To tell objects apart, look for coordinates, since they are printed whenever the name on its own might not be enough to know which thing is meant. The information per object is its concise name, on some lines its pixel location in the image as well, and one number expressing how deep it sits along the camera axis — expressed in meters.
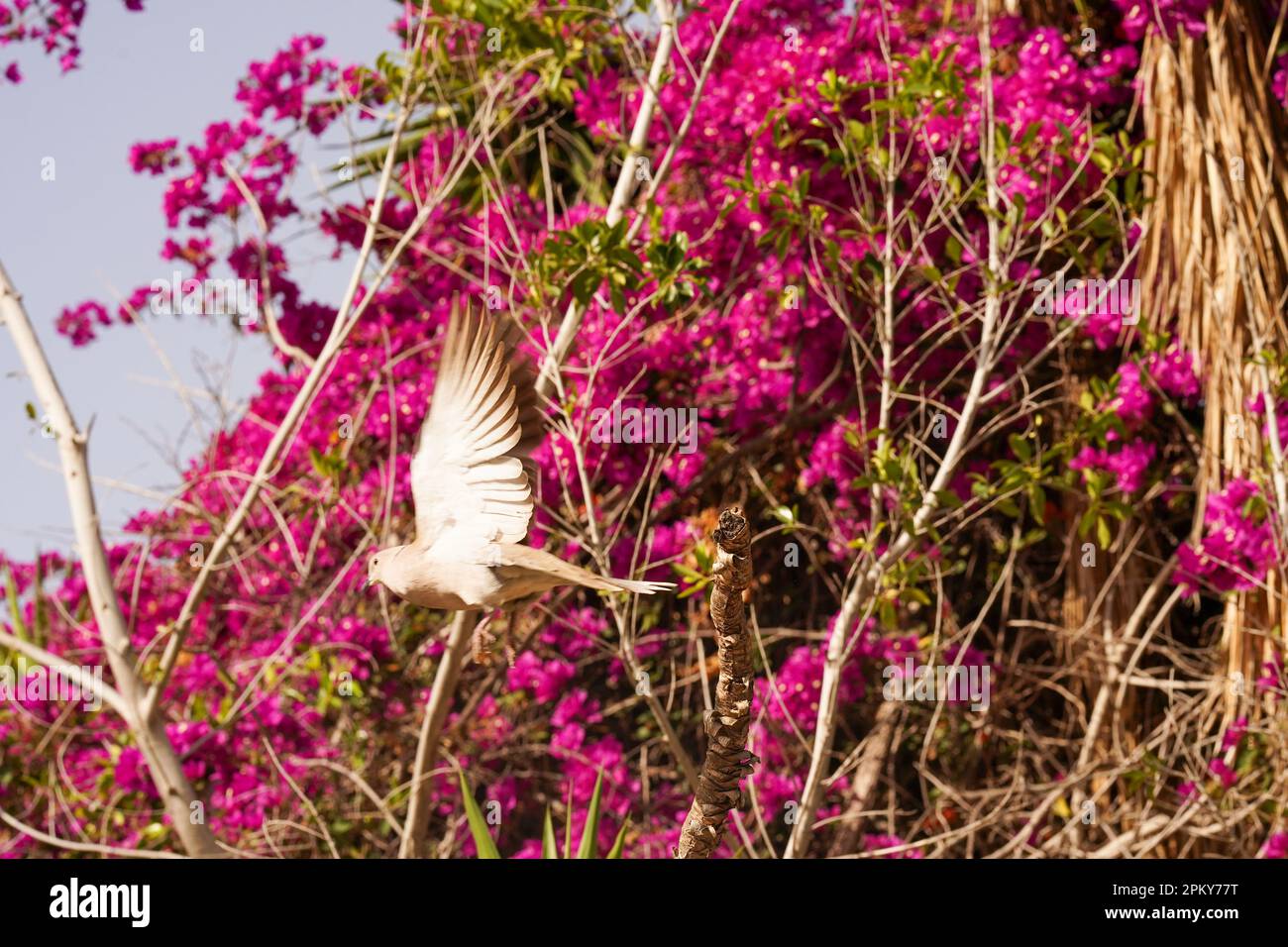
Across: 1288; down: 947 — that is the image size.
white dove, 2.76
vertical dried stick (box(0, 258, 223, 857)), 6.16
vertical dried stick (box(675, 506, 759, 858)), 2.72
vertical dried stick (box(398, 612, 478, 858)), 6.63
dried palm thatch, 7.43
